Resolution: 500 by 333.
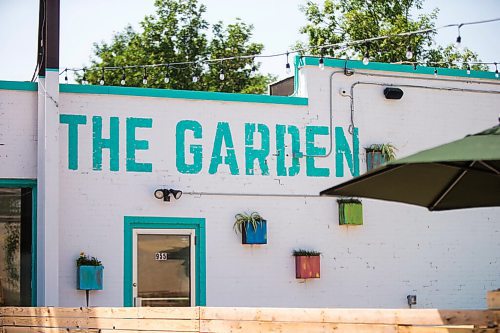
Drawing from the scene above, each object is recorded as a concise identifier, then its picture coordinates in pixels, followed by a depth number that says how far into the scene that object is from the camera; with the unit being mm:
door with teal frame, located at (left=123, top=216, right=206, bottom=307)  13516
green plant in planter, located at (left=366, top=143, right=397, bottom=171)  14836
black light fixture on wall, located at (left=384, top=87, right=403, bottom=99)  15008
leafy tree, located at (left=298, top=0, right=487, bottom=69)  29297
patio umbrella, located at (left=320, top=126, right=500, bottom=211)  7664
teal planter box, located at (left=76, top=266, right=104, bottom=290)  13148
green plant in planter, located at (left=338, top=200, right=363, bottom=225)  14453
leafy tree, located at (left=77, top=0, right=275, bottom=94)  30625
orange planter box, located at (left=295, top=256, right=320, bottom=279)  14117
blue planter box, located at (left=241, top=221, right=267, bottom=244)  13906
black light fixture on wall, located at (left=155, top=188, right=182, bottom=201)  13664
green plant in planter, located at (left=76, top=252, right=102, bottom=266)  13227
